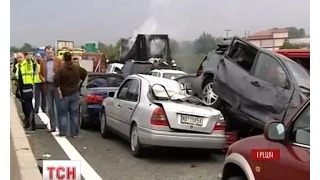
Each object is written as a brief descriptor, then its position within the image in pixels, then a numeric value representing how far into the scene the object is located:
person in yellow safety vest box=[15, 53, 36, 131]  10.56
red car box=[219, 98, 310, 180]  3.83
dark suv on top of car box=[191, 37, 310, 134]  8.22
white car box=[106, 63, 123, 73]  21.89
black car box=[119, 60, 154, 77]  18.41
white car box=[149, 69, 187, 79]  15.95
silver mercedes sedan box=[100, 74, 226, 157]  8.00
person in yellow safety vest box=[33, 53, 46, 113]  11.57
